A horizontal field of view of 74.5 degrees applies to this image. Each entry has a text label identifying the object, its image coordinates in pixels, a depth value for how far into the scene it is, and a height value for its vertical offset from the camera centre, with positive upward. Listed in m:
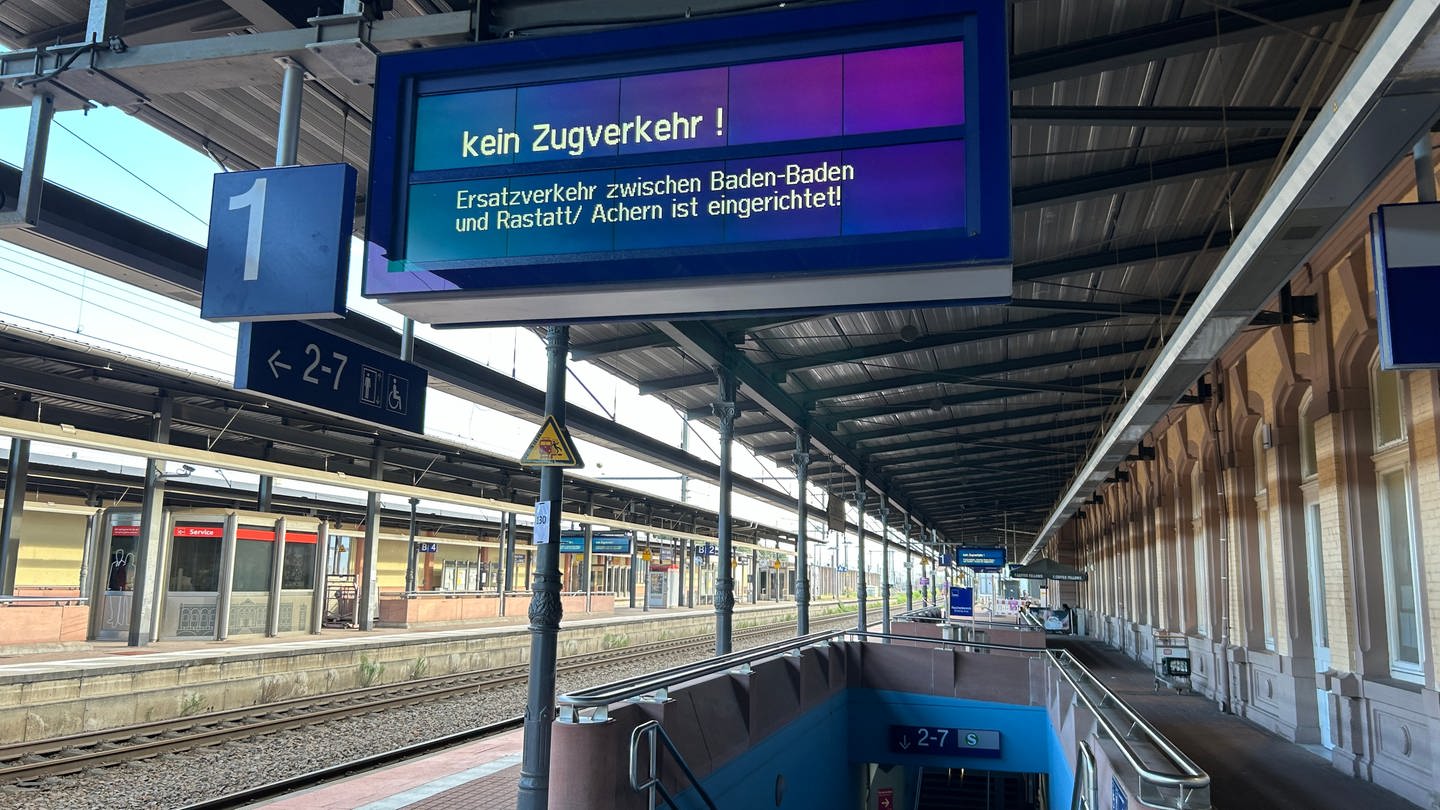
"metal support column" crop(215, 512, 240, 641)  19.53 -0.61
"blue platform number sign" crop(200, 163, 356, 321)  4.30 +1.39
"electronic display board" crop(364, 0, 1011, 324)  3.82 +1.63
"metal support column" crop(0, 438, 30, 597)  18.03 +0.86
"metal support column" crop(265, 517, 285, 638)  20.62 -0.76
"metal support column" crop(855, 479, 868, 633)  22.61 +0.71
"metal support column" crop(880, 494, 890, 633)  24.81 -0.05
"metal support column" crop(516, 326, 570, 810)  6.89 -0.76
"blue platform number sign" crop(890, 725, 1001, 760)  14.27 -2.72
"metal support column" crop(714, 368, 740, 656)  12.23 +0.35
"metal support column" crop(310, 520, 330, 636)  22.12 -0.61
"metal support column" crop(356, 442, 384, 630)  24.70 -0.03
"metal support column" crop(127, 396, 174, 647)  18.22 +0.02
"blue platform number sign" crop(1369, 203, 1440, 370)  4.31 +1.30
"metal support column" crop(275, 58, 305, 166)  4.81 +2.24
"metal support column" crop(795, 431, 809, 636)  16.08 +0.17
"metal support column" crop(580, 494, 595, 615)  34.17 +0.12
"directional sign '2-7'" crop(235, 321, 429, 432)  5.09 +1.05
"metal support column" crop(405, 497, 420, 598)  31.77 -0.62
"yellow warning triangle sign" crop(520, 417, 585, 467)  7.09 +0.76
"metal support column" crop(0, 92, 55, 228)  4.73 +1.82
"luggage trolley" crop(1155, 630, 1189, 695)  16.59 -1.74
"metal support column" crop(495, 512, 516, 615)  33.59 -0.39
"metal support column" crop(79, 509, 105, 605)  23.06 -0.09
